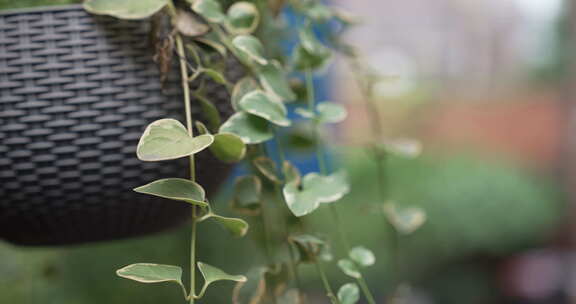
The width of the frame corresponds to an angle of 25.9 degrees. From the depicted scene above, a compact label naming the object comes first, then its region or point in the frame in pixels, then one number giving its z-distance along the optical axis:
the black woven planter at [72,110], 0.76
